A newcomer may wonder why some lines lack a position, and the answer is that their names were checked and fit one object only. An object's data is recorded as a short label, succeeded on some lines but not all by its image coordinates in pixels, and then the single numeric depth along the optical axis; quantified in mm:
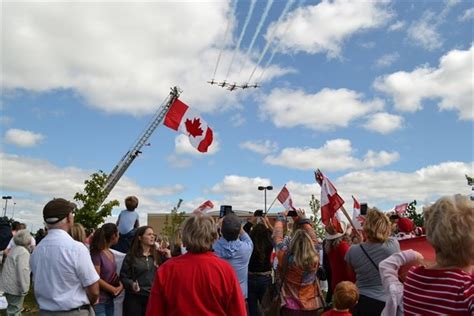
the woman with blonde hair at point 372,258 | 5320
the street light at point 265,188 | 47469
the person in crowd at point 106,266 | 6715
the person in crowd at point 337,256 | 6809
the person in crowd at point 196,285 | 3713
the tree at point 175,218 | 54344
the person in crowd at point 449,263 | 2516
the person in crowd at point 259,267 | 7848
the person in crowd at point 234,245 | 6660
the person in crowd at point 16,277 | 8438
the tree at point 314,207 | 38188
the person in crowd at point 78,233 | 6613
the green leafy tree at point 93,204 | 32312
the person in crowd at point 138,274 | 6664
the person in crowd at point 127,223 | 8711
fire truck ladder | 46294
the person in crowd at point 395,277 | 3562
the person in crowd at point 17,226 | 10445
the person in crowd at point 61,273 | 4547
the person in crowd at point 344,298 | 5508
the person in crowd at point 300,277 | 6383
